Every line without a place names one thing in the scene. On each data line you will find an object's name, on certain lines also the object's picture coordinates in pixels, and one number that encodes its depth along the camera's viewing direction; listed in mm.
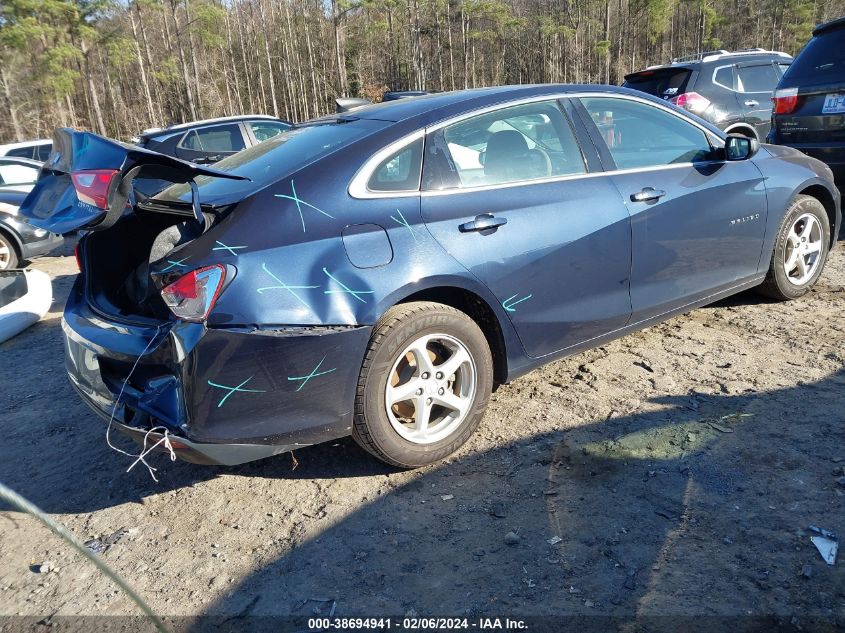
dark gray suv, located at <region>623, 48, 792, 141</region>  9180
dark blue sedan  2549
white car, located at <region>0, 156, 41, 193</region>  9773
